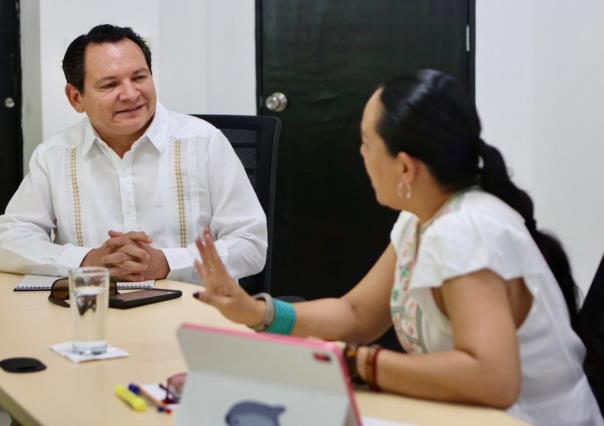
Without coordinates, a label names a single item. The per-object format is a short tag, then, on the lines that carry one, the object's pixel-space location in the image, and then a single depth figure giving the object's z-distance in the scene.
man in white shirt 2.31
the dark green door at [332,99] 3.79
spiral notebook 1.93
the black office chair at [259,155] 2.39
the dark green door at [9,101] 3.76
